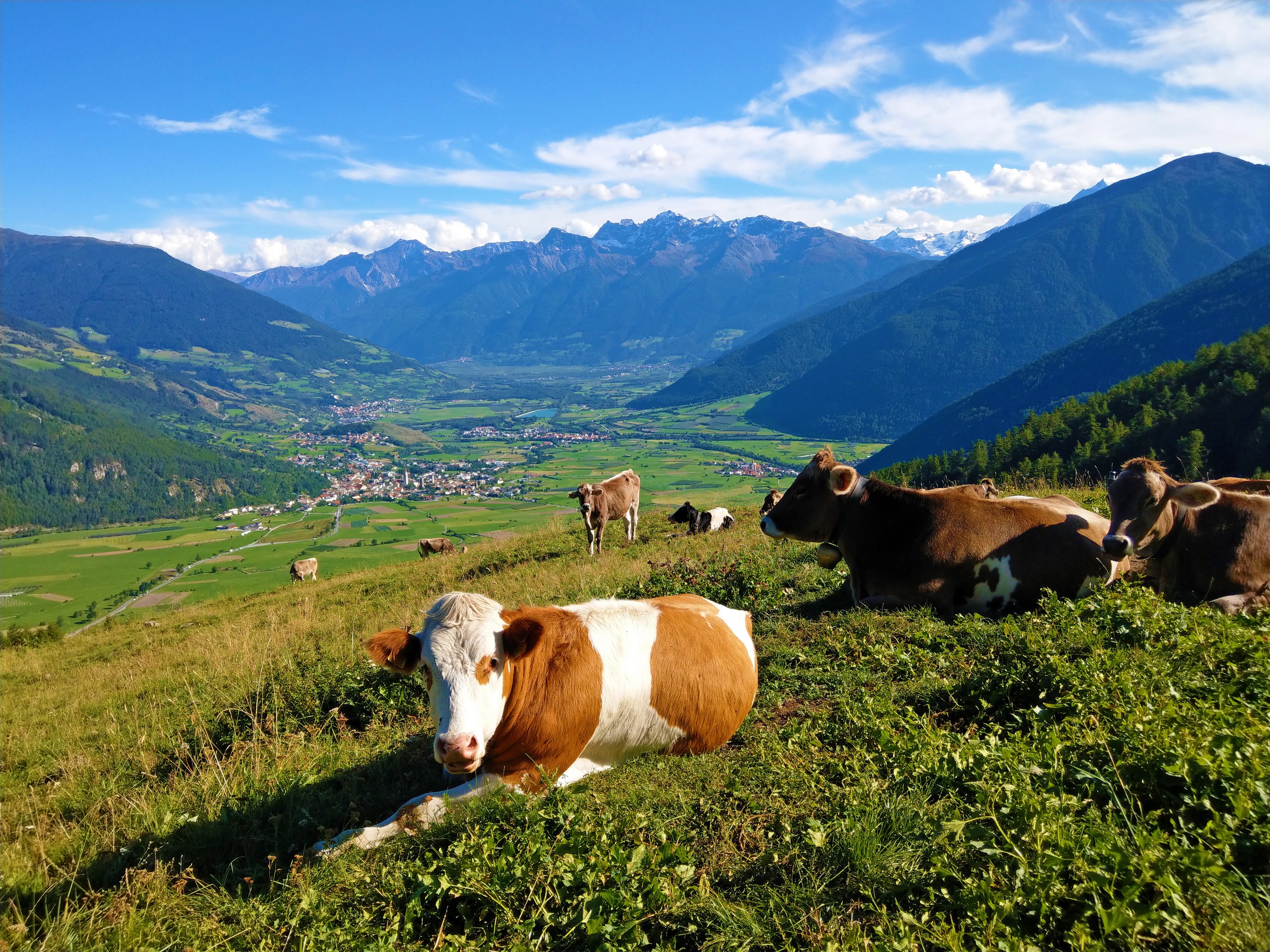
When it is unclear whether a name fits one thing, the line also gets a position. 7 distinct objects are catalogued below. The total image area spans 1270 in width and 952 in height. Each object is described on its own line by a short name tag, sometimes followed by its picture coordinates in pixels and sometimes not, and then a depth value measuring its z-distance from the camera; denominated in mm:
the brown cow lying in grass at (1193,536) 7051
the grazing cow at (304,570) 30391
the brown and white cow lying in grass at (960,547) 7684
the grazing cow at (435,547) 28672
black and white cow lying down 20109
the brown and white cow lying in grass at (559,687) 4672
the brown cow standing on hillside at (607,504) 20250
